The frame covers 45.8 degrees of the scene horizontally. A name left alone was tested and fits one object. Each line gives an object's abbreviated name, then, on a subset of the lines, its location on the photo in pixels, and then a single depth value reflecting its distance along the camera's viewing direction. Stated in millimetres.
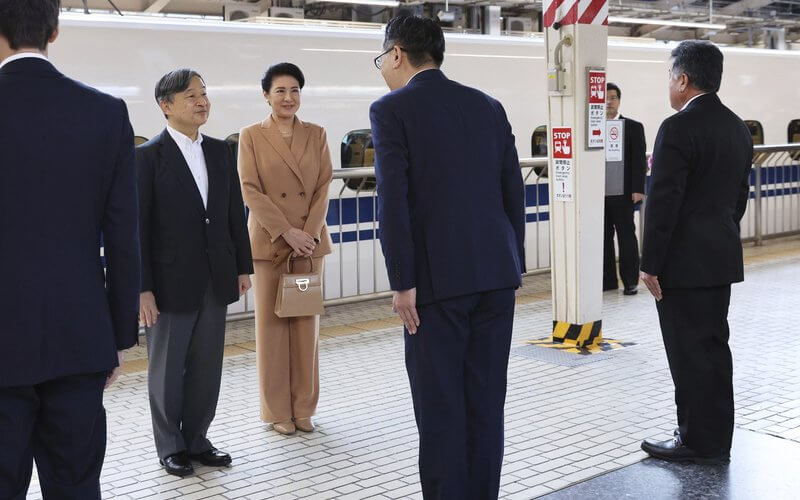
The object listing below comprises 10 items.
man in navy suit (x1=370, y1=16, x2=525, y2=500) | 3326
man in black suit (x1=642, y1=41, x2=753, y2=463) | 4234
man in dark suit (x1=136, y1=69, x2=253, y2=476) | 4324
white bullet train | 7078
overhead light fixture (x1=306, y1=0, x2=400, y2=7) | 12281
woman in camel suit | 4984
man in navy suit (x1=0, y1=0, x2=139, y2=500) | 2533
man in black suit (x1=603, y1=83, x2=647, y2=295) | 8992
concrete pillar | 6457
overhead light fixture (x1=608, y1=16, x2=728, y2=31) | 16036
